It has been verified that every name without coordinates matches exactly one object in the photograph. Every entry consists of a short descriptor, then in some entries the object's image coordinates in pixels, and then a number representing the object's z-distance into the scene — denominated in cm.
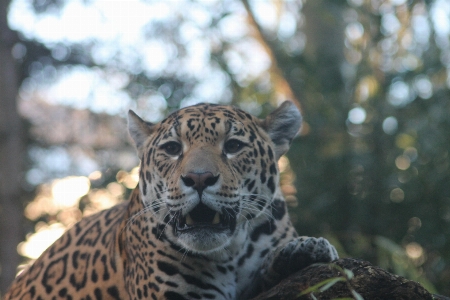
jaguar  871
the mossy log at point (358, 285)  770
